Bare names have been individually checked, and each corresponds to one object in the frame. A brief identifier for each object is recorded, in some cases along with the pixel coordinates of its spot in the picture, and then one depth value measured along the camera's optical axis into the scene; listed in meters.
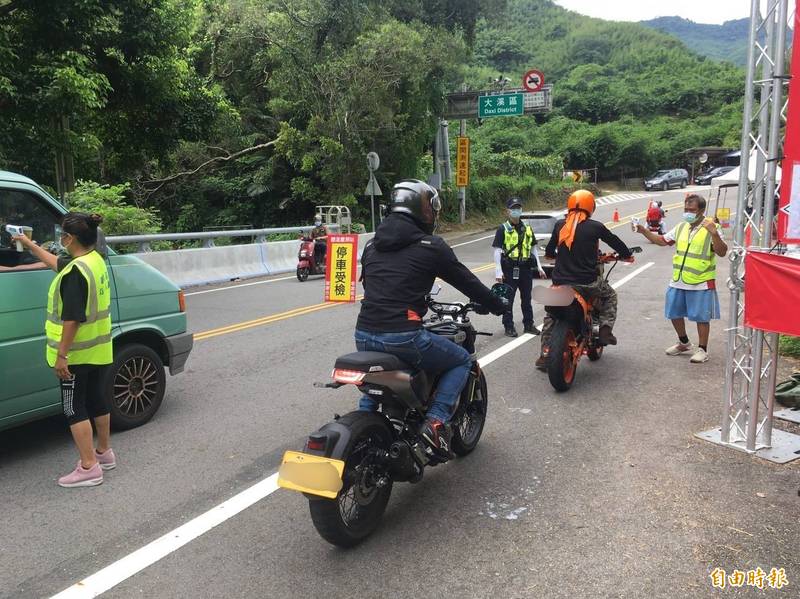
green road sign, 30.44
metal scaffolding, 4.52
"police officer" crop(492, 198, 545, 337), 8.90
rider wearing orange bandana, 6.77
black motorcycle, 3.37
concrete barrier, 14.48
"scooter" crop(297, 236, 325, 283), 15.82
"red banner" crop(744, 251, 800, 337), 4.26
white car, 17.17
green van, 4.73
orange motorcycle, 6.30
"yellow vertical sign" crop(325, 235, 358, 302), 11.02
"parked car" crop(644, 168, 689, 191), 53.75
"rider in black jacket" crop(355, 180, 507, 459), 3.94
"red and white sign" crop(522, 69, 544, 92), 30.66
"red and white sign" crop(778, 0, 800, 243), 4.27
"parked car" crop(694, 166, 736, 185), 50.03
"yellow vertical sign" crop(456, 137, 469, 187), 31.80
